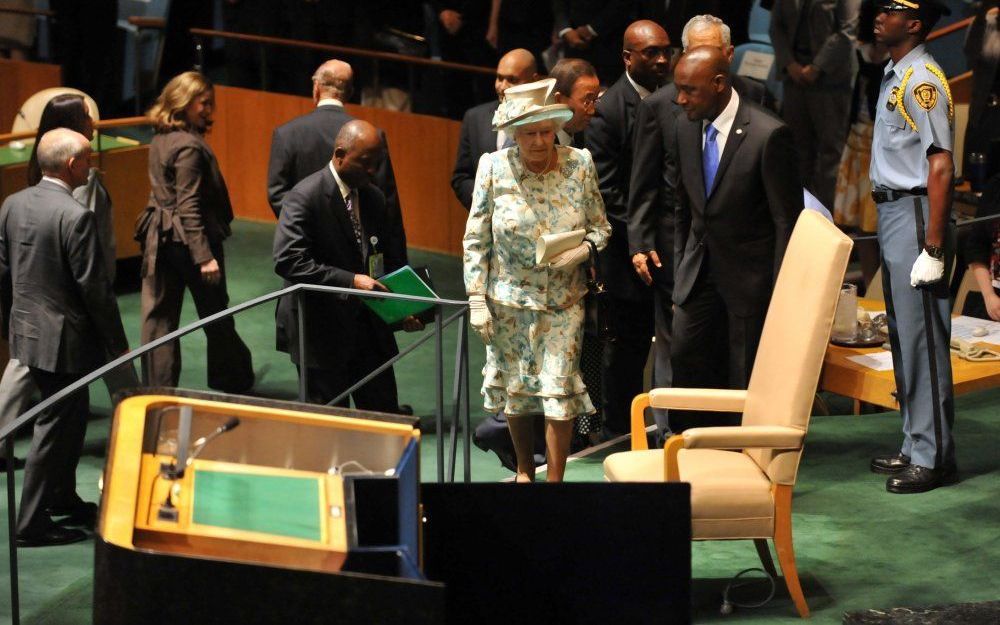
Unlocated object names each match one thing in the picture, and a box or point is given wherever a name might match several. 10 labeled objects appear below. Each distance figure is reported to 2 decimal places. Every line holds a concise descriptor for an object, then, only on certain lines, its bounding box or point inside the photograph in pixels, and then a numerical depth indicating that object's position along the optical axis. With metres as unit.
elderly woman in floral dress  9.40
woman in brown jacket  12.87
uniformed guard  9.43
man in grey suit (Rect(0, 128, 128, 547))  10.73
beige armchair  7.84
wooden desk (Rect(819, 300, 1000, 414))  10.23
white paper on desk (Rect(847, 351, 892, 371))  10.40
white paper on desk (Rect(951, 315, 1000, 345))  11.15
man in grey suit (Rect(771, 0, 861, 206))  16.17
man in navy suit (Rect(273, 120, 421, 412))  10.88
